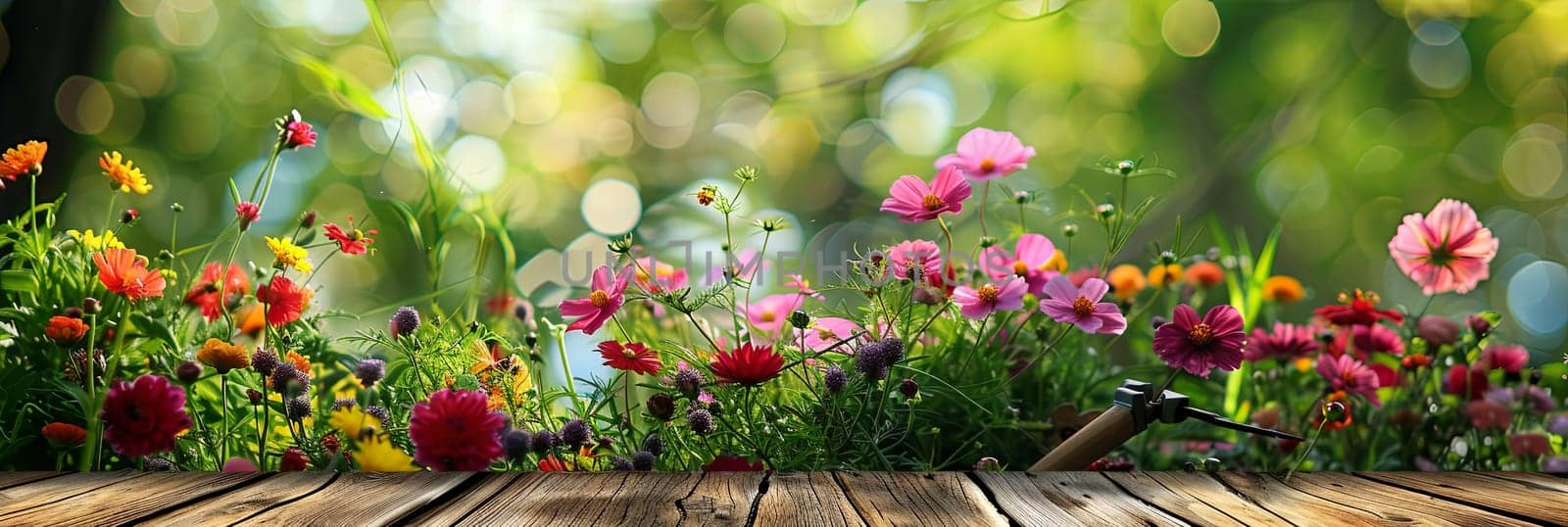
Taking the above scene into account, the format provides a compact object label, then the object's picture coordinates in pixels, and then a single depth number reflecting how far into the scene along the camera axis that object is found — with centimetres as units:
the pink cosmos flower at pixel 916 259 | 97
